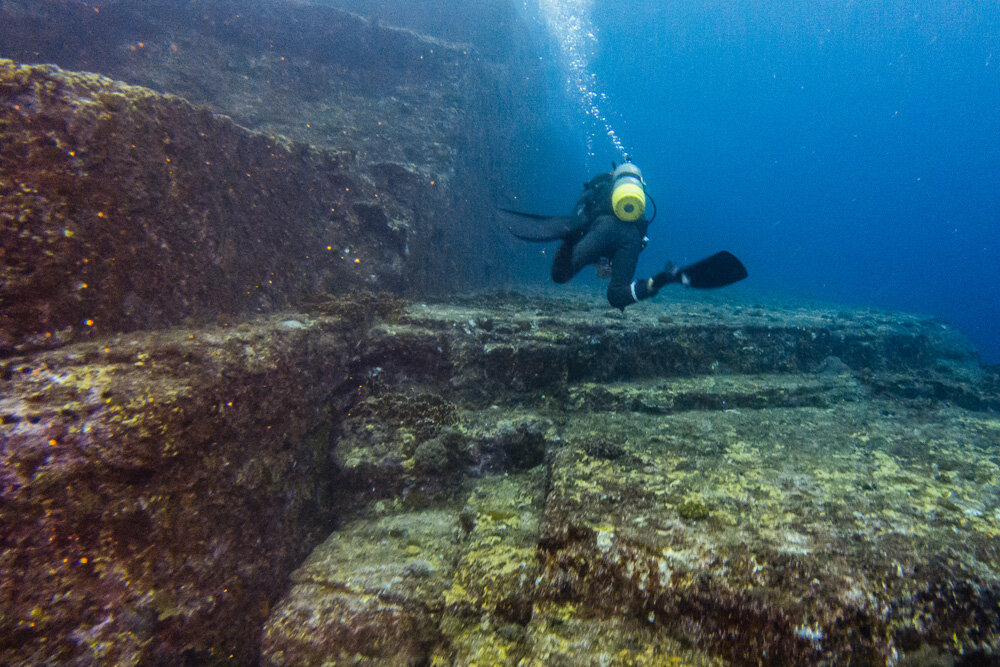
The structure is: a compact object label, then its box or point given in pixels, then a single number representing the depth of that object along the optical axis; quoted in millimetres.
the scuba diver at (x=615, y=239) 4203
